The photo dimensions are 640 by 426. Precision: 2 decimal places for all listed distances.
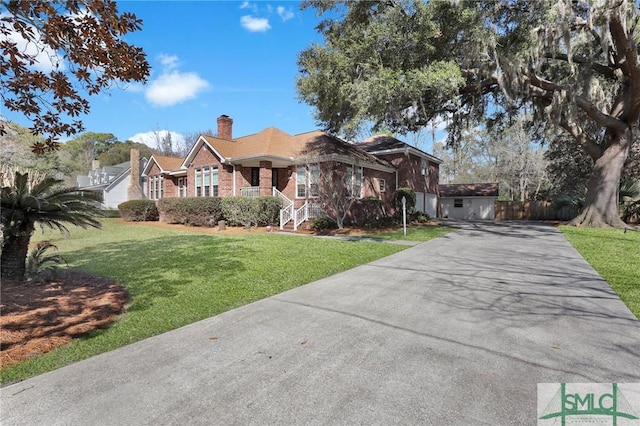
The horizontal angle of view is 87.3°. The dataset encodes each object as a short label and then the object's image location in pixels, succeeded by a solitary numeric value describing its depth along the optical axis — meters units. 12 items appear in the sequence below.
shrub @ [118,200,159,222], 22.47
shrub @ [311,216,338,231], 15.84
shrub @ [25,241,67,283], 5.73
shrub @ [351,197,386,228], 17.62
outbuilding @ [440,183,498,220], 31.91
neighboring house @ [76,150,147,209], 33.31
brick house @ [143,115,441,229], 17.34
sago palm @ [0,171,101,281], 5.39
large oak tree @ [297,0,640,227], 11.65
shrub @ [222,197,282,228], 16.70
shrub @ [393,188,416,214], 20.80
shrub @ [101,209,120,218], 26.80
